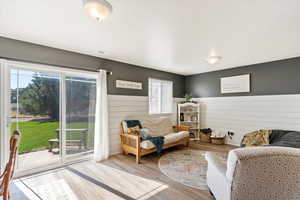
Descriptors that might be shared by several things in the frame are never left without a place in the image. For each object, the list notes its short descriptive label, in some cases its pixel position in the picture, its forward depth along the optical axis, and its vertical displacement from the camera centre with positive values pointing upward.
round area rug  2.58 -1.32
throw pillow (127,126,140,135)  3.81 -0.74
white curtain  3.52 -0.49
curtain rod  2.61 +0.69
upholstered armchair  1.40 -0.67
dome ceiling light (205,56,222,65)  3.56 +0.95
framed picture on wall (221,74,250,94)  4.53 +0.49
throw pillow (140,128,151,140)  3.65 -0.79
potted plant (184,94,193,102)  5.61 +0.12
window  5.10 +0.15
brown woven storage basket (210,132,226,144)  4.87 -1.16
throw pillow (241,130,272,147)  3.56 -0.89
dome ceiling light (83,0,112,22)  1.63 +0.98
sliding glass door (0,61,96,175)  2.74 -0.24
